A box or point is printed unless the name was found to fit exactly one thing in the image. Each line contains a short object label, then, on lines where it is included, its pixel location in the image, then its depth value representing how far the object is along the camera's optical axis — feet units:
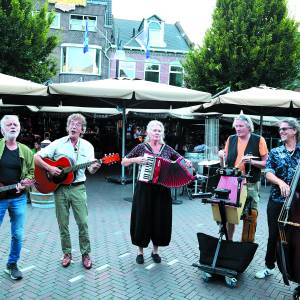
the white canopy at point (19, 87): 22.62
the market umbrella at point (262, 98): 26.18
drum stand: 13.00
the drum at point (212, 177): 14.25
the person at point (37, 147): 31.01
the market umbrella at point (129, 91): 24.98
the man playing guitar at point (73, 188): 13.91
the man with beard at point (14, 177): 12.30
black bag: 13.19
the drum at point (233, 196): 13.34
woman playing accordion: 14.65
